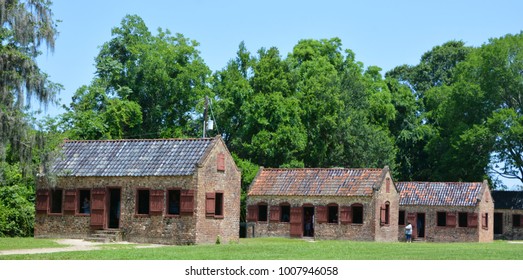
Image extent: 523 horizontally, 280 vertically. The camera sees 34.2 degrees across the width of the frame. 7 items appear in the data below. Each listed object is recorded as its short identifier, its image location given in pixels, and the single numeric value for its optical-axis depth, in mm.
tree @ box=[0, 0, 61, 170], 30609
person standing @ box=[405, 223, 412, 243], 52906
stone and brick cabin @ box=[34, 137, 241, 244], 39156
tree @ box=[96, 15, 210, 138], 62844
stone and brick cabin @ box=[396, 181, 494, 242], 58500
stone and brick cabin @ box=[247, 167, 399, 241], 51344
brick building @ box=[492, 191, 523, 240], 66188
